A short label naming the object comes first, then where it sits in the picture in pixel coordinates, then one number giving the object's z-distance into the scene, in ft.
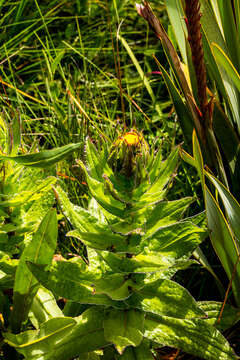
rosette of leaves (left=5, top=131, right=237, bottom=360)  4.37
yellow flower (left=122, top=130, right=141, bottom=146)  4.17
